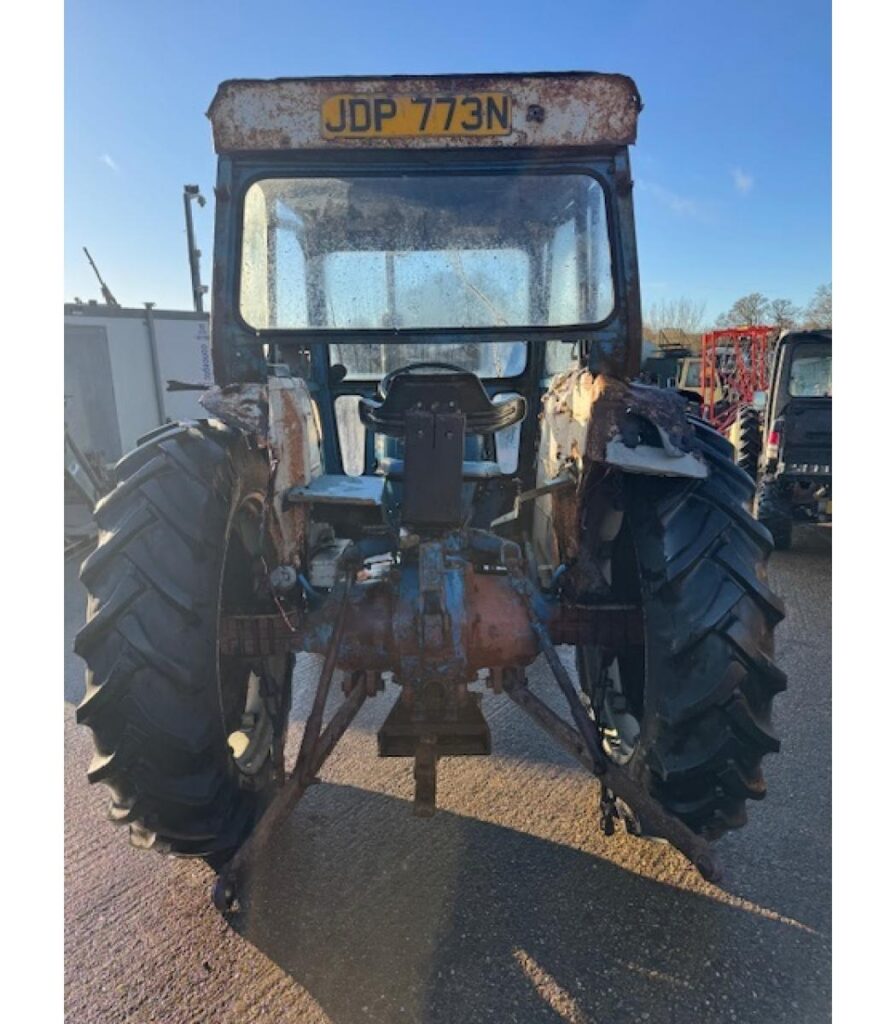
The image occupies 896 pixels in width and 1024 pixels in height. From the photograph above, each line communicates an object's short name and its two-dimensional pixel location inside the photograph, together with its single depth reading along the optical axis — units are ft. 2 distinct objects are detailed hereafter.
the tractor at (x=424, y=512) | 6.59
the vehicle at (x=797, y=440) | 25.11
